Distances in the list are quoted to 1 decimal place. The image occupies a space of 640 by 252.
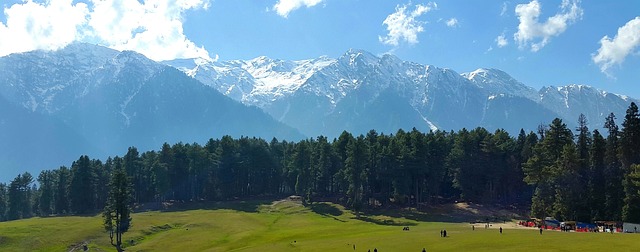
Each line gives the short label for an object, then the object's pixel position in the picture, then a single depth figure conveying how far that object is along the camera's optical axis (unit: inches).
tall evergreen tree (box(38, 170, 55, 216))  7421.3
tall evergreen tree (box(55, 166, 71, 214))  7273.6
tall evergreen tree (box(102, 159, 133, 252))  4579.2
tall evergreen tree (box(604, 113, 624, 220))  4309.8
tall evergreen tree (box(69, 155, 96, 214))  6988.2
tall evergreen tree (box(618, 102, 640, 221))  4478.3
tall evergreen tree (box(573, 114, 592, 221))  4513.3
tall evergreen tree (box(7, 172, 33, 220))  7509.8
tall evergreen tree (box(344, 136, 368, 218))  5900.6
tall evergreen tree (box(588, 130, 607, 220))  4441.4
